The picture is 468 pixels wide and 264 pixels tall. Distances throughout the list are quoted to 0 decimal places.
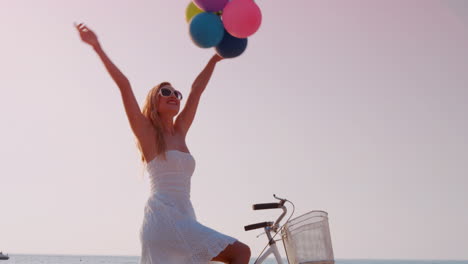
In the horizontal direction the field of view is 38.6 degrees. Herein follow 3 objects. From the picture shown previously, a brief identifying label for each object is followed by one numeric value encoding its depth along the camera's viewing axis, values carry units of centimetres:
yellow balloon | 581
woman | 446
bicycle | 498
